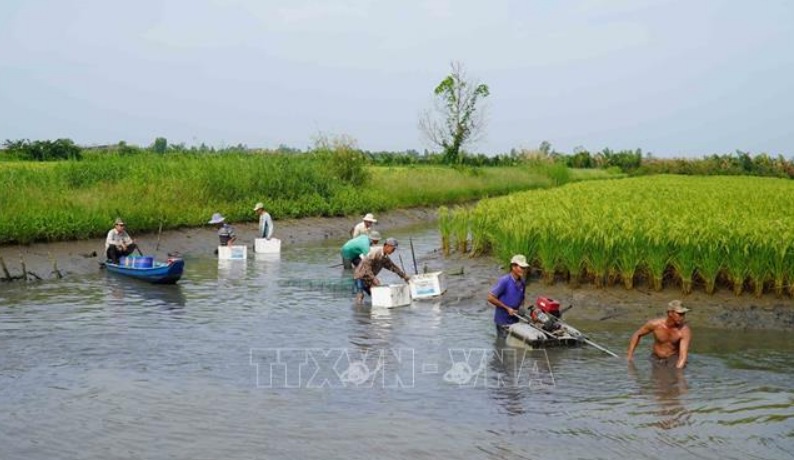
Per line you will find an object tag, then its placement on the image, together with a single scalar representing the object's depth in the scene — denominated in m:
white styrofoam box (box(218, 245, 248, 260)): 23.26
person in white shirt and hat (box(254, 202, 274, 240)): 24.86
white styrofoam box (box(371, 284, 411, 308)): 15.98
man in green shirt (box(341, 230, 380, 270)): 18.61
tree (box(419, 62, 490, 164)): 67.31
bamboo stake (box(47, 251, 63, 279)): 20.00
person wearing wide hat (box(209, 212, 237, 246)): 23.64
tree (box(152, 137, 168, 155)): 64.44
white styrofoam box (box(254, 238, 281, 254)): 24.56
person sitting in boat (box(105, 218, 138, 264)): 20.14
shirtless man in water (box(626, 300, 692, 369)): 11.60
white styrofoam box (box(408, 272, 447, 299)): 16.38
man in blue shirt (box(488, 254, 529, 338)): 12.56
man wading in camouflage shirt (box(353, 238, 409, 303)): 16.03
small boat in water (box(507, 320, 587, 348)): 12.42
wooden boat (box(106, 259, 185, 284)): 18.45
